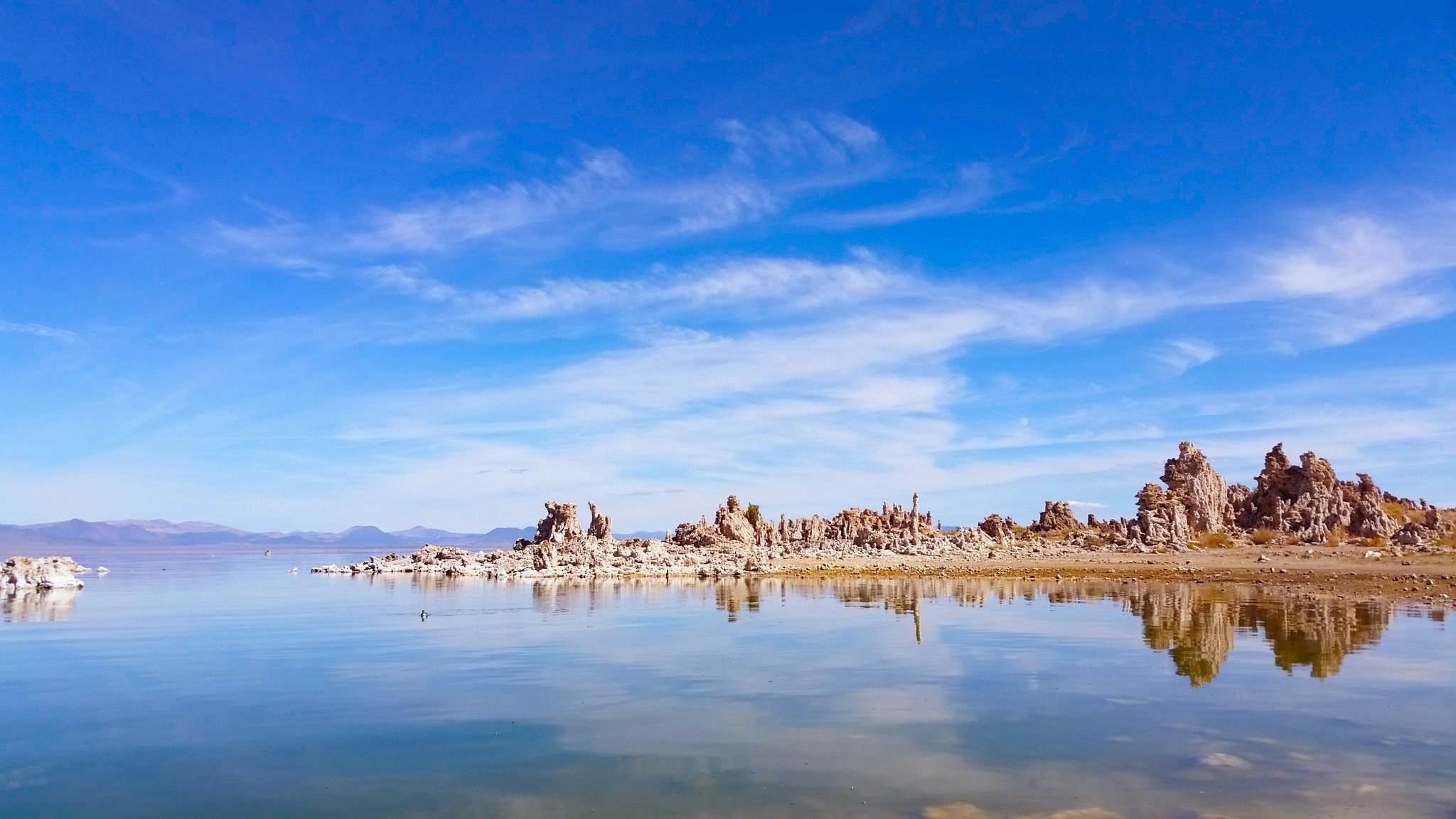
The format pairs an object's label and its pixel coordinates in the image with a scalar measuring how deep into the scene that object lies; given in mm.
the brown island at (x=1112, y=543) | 45719
